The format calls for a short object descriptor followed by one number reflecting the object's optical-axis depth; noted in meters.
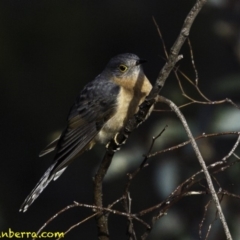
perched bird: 9.64
